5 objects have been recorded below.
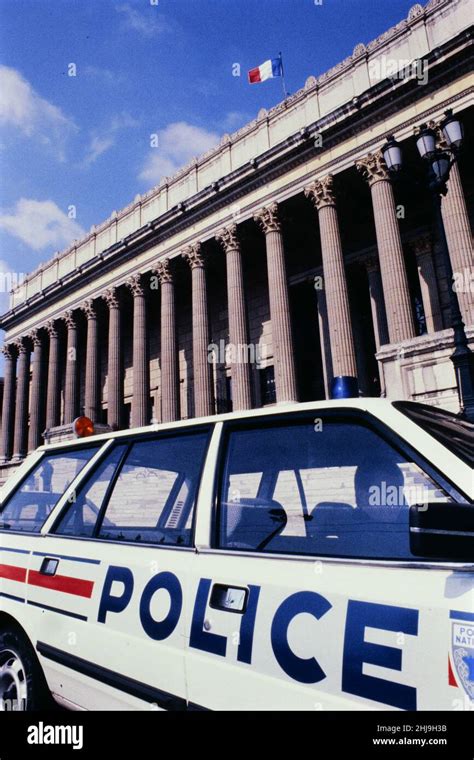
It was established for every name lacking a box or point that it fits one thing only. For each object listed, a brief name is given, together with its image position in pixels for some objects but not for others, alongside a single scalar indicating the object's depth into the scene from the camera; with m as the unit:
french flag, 22.08
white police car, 1.57
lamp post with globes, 8.92
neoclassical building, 16.08
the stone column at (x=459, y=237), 14.45
